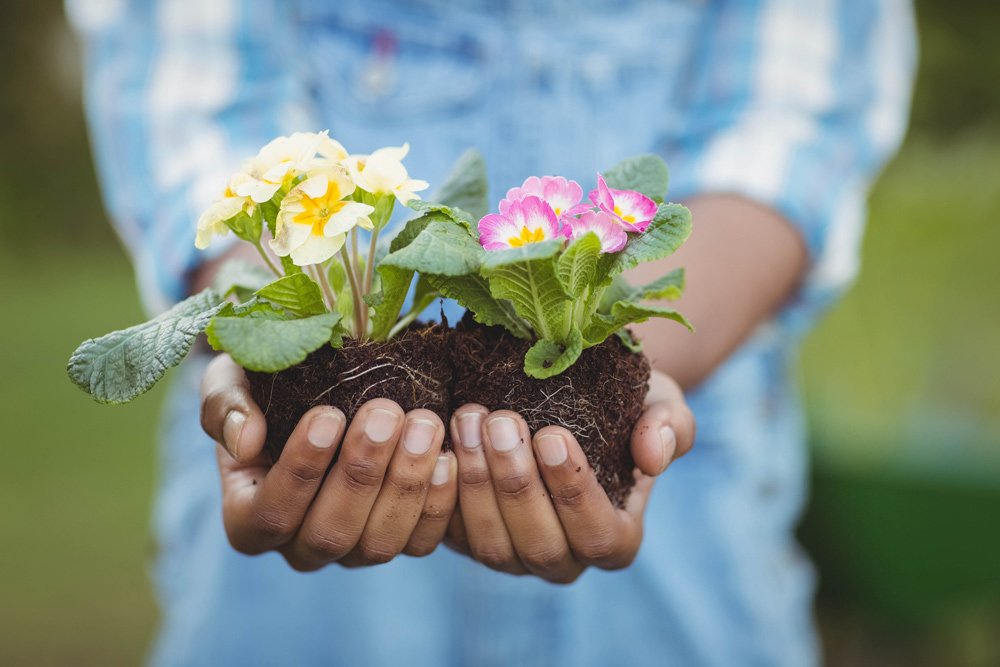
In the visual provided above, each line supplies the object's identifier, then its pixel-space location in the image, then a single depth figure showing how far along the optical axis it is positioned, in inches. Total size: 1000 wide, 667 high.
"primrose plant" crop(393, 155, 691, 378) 25.5
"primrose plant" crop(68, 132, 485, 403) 25.2
